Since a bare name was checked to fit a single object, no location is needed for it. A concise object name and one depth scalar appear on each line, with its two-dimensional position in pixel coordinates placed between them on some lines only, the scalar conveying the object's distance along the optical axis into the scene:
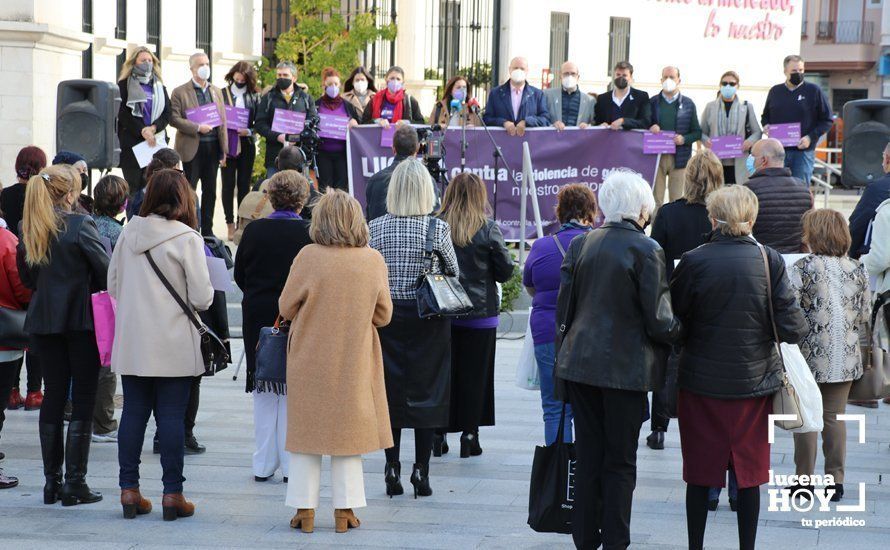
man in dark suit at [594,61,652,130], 15.99
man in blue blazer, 15.99
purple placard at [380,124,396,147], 16.02
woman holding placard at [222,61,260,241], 15.83
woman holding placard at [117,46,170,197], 14.62
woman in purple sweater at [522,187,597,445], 7.80
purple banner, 16.12
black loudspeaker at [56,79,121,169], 12.09
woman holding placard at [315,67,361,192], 16.14
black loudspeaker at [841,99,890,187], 14.60
